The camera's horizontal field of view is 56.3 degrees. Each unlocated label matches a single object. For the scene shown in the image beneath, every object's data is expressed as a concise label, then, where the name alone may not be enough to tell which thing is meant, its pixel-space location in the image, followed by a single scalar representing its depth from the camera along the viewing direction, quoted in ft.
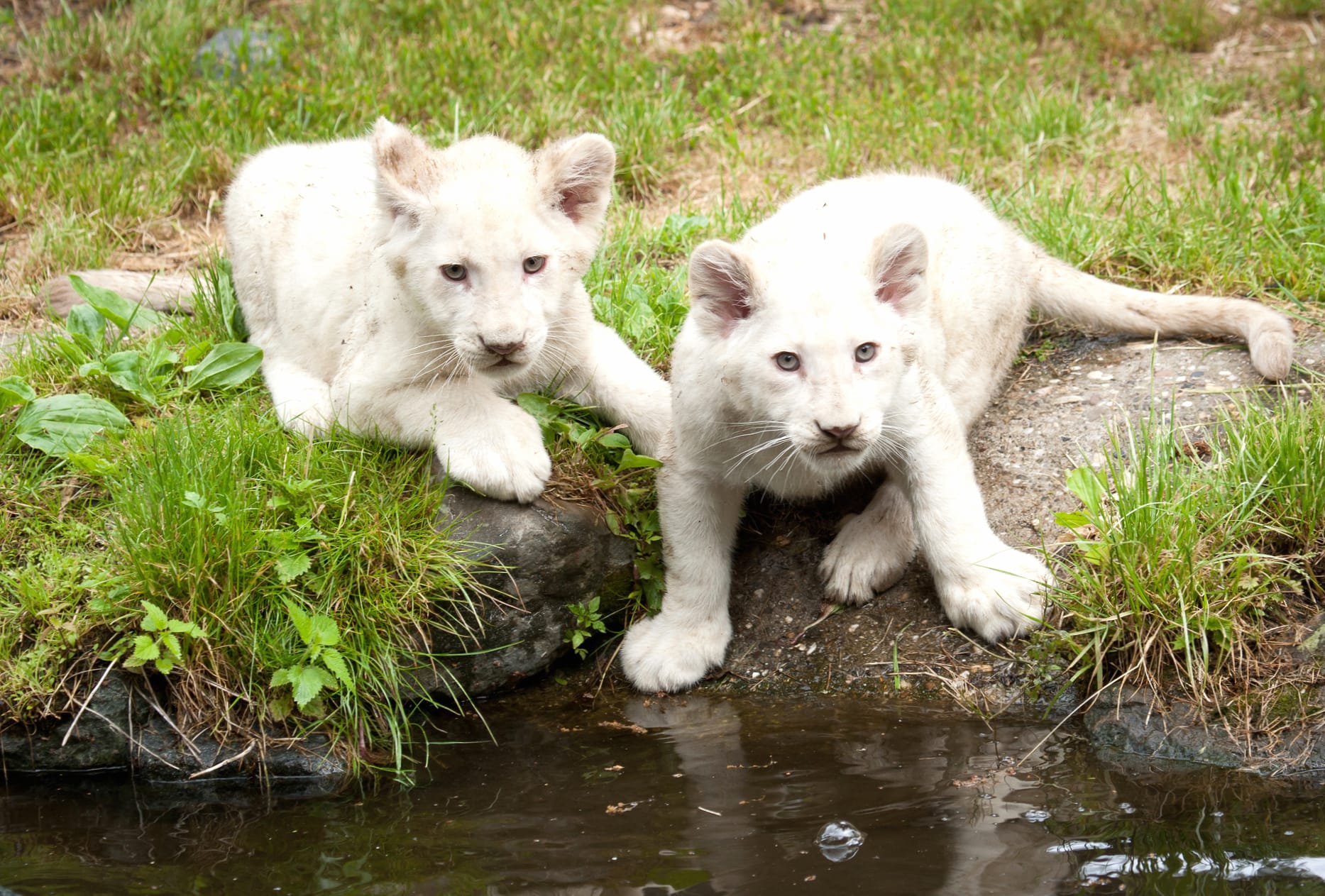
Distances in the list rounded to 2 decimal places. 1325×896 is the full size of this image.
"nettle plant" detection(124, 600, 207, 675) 13.44
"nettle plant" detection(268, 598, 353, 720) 13.74
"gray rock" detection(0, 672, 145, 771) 13.91
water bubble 10.96
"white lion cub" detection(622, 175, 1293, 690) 12.96
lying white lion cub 14.23
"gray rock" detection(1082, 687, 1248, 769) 12.47
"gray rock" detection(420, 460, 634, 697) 15.16
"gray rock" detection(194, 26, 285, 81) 28.12
